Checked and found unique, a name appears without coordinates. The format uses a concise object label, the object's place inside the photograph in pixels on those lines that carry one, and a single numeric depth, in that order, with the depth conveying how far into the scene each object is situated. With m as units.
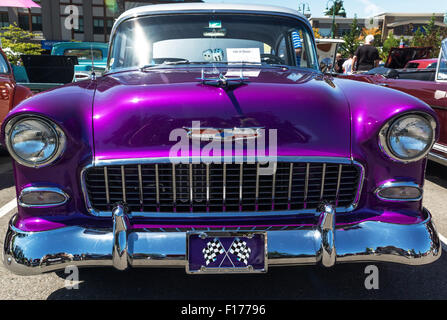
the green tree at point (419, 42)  23.85
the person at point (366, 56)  7.66
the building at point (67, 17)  32.59
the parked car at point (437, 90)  3.96
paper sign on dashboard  2.84
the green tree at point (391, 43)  47.01
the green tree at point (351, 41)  42.28
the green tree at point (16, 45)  15.39
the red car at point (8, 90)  4.68
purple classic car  1.81
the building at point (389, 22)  64.94
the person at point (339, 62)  8.95
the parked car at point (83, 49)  8.98
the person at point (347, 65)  9.92
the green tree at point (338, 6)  54.44
